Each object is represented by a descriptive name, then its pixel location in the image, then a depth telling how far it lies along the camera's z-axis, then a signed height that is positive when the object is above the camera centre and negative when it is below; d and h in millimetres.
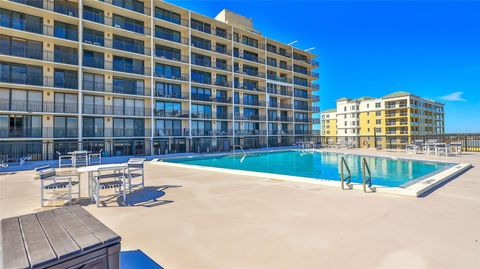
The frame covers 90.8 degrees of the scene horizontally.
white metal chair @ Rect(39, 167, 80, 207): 5309 -1037
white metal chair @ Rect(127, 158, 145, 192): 6820 -754
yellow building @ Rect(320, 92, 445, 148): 54594 +5160
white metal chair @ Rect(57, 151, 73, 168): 14455 -1558
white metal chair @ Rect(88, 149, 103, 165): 16359 -1610
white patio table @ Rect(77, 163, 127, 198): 5684 -746
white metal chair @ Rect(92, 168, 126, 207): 5231 -1111
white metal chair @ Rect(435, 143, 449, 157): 16598 -1000
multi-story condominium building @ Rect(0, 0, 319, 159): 18031 +5756
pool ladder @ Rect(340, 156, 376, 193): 6244 -1384
